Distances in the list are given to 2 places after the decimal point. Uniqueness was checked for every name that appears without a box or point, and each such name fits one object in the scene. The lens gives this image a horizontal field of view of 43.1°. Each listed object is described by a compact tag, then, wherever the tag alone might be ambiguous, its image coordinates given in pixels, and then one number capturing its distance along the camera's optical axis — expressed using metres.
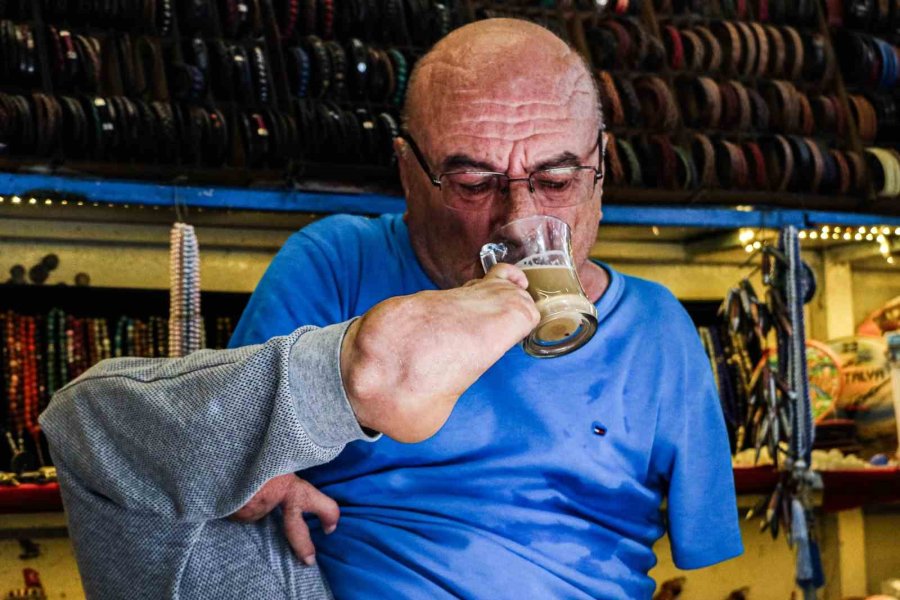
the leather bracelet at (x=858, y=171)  4.78
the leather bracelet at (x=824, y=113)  4.97
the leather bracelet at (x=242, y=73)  4.02
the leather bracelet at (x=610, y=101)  4.56
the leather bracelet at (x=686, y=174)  4.48
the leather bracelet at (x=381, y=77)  4.24
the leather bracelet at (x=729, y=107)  4.80
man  1.10
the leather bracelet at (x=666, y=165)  4.46
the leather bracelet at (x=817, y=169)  4.69
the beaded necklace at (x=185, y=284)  3.47
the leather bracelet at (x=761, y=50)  4.93
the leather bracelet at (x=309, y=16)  4.21
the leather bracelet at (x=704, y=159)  4.52
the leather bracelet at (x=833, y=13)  5.15
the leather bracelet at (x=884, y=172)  4.80
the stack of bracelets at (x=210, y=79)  3.69
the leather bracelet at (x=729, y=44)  4.88
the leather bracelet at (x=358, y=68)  4.21
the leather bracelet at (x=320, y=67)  4.14
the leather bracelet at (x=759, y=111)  4.84
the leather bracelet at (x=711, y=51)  4.85
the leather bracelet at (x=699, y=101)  4.75
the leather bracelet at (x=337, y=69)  4.18
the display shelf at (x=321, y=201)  3.56
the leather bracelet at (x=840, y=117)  5.00
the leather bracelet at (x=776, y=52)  4.96
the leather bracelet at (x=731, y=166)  4.57
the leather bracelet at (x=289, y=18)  4.18
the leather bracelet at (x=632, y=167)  4.39
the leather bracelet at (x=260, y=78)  4.06
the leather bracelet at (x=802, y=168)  4.68
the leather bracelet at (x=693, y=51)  4.82
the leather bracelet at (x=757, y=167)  4.63
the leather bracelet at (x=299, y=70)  4.11
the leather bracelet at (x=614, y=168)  4.32
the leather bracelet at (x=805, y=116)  4.93
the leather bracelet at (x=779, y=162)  4.65
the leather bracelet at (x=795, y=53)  4.98
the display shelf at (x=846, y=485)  4.08
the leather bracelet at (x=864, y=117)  5.01
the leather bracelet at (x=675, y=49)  4.81
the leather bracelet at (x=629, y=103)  4.61
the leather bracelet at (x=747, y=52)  4.91
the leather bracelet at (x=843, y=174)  4.75
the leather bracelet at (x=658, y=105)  4.65
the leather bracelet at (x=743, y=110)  4.80
